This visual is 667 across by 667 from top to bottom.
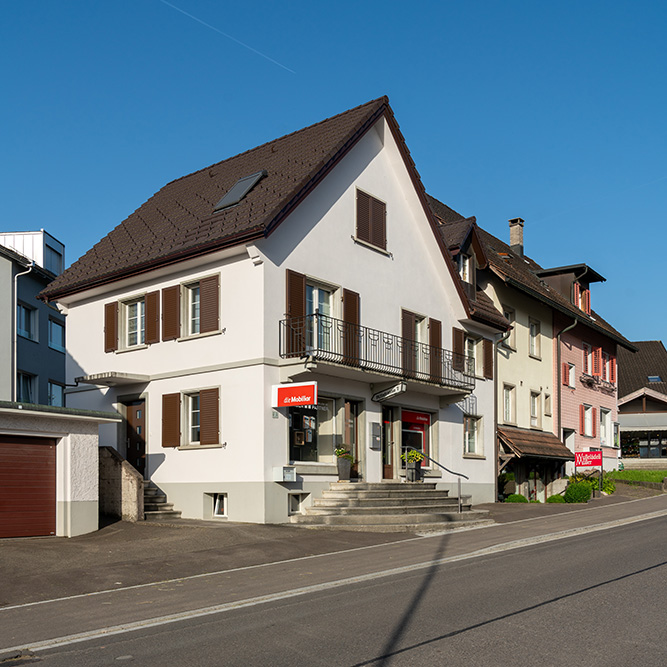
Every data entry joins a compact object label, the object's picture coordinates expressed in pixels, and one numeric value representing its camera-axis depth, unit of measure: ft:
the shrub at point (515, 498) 97.36
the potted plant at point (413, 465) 79.77
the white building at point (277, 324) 67.97
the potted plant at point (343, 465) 71.97
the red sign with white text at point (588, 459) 96.92
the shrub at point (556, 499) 96.99
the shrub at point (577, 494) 93.30
